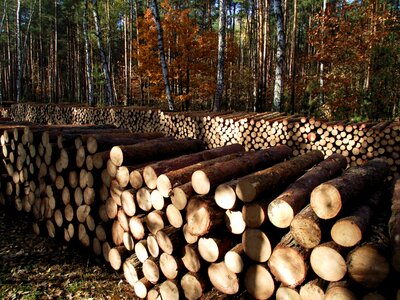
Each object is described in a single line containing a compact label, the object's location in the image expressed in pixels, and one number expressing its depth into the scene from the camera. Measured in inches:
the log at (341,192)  102.3
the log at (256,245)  111.5
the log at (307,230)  100.7
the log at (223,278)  120.6
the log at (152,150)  164.6
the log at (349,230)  94.0
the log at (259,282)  111.9
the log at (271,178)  118.5
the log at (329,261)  94.5
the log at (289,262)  101.4
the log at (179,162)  147.9
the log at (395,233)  85.7
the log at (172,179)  139.1
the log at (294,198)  110.5
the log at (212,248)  122.2
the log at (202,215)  122.5
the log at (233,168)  132.0
